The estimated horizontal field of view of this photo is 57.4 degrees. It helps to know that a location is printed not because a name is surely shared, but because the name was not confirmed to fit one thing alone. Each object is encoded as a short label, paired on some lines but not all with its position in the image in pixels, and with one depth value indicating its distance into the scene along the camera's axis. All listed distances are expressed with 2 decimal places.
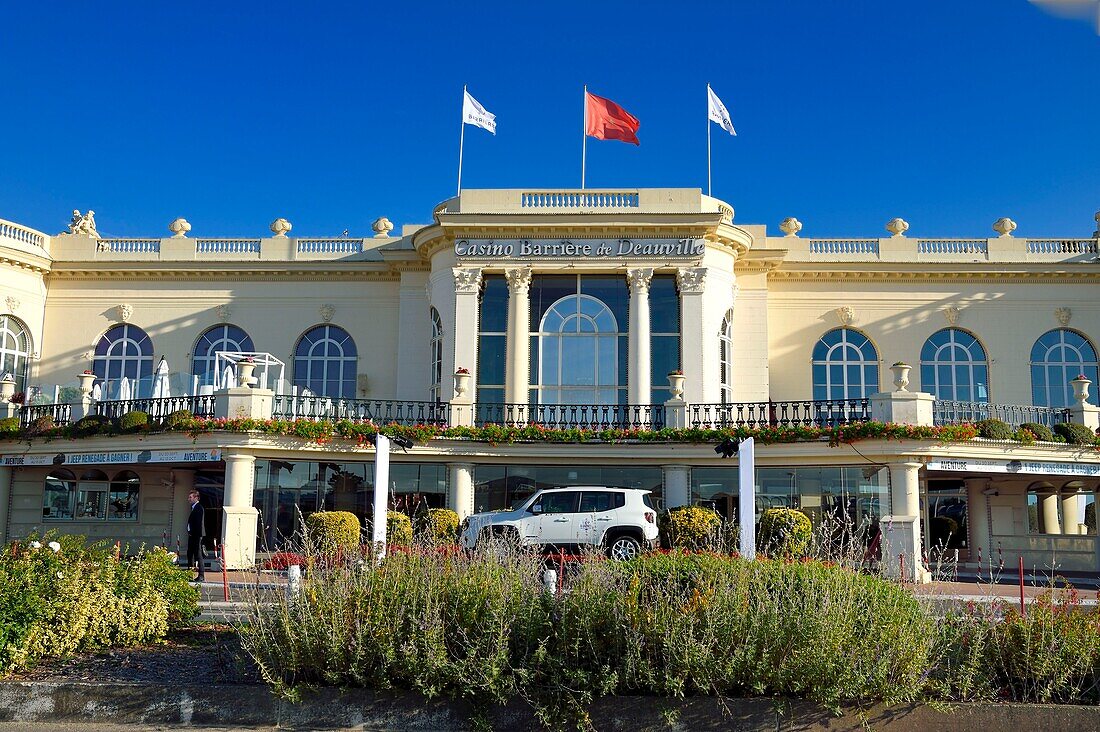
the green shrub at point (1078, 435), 24.45
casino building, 24.67
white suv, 20.70
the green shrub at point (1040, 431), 24.20
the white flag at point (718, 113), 31.90
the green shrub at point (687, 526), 20.64
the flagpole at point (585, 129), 30.81
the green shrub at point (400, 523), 20.50
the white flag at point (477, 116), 31.73
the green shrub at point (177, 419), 23.86
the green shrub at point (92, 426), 25.28
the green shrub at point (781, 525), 20.31
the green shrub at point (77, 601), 9.42
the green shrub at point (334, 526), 20.59
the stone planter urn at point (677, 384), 26.02
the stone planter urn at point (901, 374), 23.42
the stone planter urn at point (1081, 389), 25.69
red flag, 30.78
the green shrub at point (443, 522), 21.34
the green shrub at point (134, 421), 24.61
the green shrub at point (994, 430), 23.53
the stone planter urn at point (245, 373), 24.44
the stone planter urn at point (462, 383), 26.56
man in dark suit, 20.08
